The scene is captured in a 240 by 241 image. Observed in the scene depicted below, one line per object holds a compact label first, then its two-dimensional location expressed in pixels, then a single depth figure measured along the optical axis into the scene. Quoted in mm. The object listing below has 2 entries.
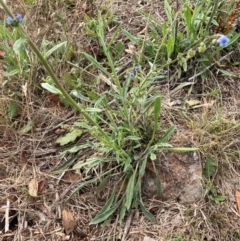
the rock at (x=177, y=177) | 373
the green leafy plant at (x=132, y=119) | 359
